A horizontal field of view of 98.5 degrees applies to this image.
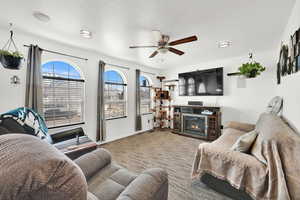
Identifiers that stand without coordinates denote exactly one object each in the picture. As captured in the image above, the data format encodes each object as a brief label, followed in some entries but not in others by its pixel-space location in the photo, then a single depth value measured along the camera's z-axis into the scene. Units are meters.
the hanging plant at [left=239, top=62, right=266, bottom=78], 2.79
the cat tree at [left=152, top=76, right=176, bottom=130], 5.29
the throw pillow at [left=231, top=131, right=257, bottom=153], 1.62
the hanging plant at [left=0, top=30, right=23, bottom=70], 1.98
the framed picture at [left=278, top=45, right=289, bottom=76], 2.00
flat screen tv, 4.11
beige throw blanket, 1.17
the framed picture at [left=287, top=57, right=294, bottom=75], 1.70
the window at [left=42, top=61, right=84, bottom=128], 2.86
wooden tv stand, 3.97
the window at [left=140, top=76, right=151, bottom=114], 5.17
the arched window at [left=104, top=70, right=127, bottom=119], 3.95
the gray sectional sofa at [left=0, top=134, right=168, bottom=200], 0.43
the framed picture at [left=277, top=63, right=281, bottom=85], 2.72
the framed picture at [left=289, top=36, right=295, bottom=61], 1.60
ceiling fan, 2.43
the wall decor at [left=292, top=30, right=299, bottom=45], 1.48
